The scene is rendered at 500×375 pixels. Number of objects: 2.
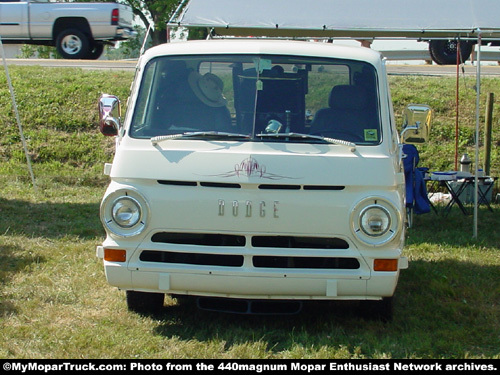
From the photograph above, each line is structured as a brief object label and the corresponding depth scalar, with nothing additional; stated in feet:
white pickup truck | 56.34
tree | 96.04
